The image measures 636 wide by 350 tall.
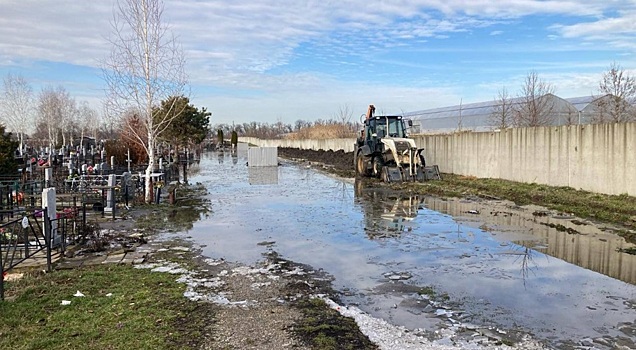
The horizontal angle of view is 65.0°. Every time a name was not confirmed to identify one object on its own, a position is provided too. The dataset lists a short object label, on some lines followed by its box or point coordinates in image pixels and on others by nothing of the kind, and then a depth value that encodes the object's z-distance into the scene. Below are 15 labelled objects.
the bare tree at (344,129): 59.47
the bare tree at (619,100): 24.41
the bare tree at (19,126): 39.28
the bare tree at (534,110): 28.89
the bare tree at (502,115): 31.92
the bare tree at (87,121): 58.16
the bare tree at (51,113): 44.16
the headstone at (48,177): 16.99
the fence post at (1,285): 6.18
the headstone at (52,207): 8.68
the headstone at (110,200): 13.16
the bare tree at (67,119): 50.16
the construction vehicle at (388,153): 22.08
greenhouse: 31.14
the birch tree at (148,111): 15.43
